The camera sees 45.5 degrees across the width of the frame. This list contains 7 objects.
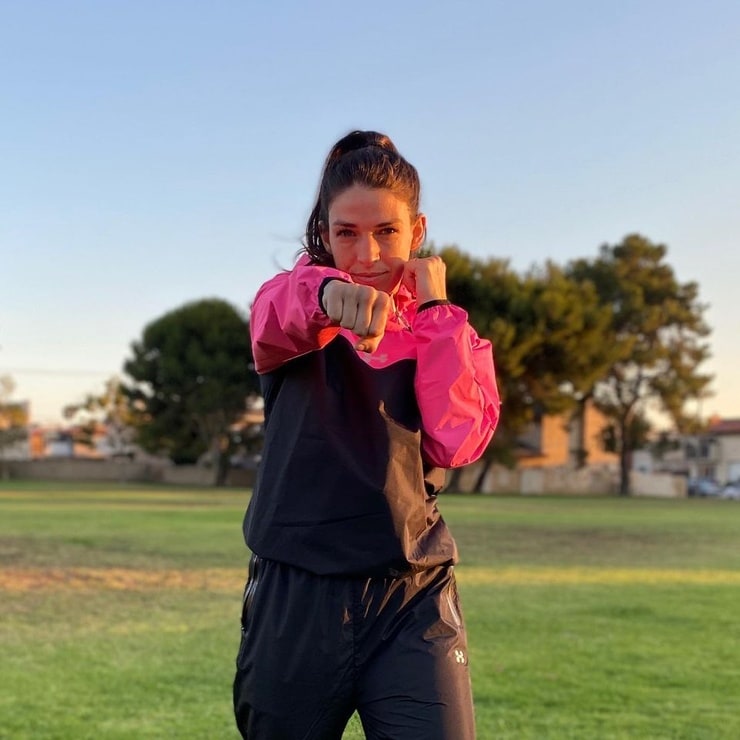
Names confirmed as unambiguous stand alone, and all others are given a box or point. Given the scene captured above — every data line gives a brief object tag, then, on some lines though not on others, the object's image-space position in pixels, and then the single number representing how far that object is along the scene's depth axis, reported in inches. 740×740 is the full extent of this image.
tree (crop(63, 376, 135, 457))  2564.0
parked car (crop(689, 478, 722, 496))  2625.5
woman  74.6
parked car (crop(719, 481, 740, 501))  2463.1
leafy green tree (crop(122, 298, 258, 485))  1904.5
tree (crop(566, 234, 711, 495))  2169.0
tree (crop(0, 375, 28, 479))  2427.4
